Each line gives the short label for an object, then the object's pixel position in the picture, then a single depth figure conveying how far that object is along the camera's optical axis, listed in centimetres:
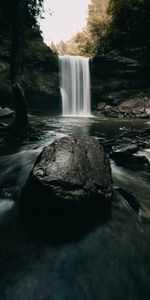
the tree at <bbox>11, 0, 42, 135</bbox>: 638
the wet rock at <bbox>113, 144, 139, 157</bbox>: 462
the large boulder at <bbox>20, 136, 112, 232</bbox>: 210
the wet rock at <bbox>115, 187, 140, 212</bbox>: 273
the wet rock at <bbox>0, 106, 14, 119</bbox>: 857
